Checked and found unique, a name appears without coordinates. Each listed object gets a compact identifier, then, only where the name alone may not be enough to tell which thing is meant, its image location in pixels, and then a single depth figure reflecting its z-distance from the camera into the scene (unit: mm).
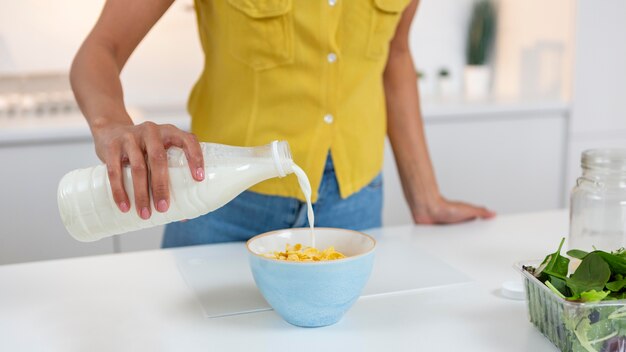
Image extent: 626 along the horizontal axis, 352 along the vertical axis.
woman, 1229
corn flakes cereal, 883
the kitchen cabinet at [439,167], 2229
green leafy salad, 756
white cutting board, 973
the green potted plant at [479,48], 2961
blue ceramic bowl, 839
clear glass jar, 1014
